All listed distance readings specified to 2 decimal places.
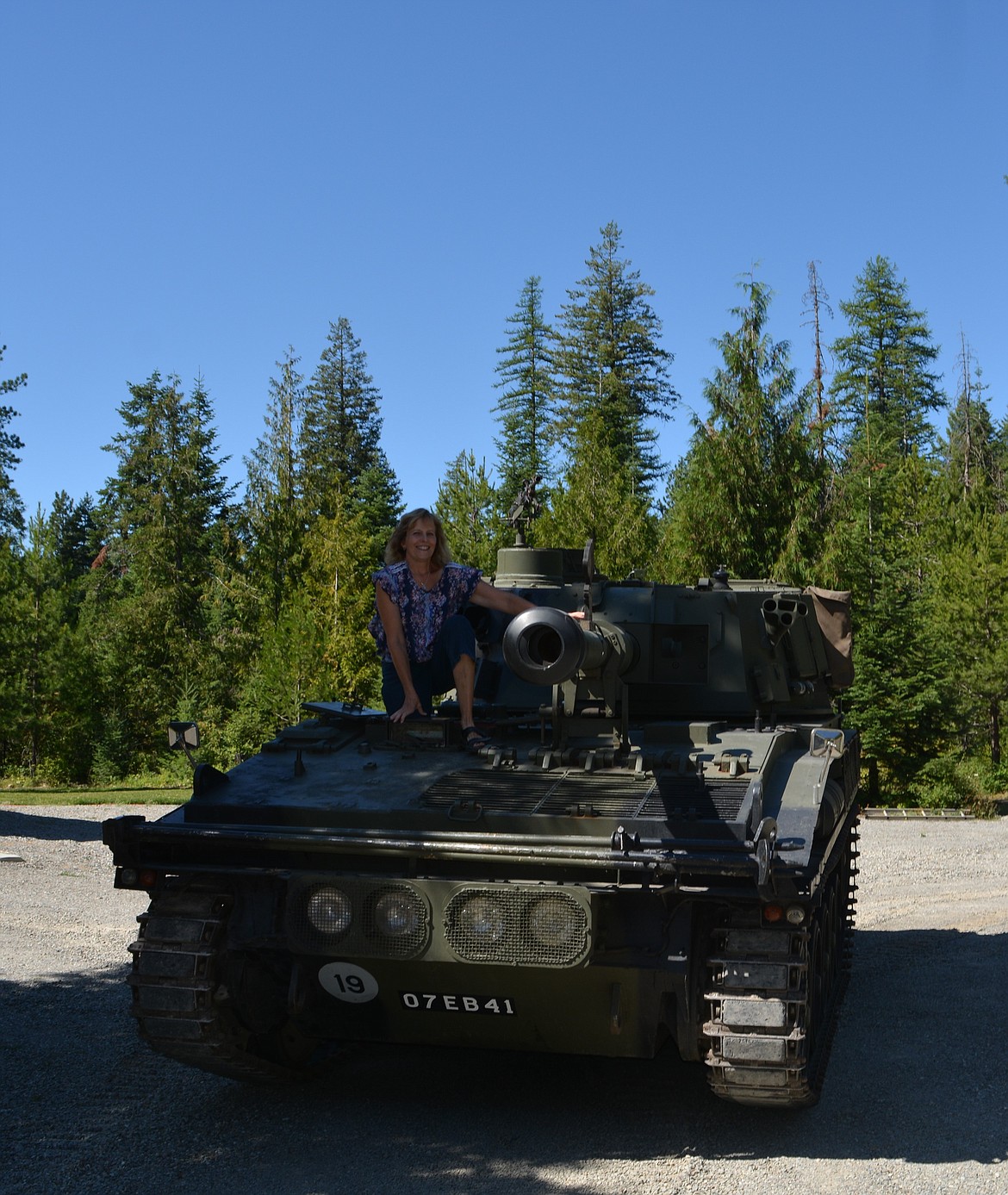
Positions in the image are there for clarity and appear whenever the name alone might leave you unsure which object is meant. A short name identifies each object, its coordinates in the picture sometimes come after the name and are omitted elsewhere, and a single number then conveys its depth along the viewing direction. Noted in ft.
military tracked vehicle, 19.06
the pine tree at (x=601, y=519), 72.54
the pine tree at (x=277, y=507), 102.99
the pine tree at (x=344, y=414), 165.07
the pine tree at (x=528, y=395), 152.05
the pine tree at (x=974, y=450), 138.86
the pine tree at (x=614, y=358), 147.54
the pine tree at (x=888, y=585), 76.33
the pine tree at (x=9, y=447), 83.92
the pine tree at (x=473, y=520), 77.51
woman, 24.62
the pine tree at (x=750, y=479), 76.38
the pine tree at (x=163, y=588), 127.95
